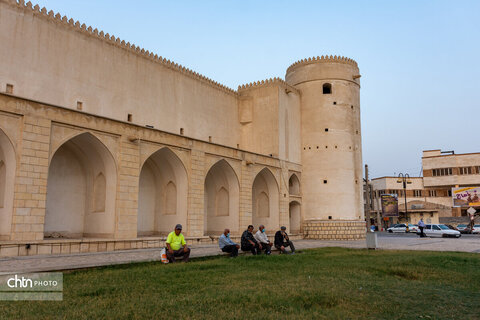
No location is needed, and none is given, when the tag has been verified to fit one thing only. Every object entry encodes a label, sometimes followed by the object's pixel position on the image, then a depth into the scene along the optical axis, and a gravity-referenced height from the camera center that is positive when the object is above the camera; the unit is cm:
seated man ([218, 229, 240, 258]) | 1064 -73
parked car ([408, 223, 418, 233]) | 3779 -92
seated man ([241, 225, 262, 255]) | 1143 -68
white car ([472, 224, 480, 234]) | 3403 -97
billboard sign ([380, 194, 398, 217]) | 4819 +158
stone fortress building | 1205 +292
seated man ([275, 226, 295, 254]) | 1239 -70
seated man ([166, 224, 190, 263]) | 921 -62
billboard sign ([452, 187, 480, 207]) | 4603 +252
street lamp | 5020 +507
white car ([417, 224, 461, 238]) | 2653 -87
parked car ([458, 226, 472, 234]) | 3510 -101
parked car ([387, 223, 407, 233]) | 3832 -93
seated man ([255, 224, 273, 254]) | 1193 -67
